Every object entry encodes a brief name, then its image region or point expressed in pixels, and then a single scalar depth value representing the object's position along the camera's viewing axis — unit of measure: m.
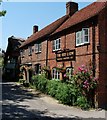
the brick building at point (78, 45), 9.29
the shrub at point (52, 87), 10.89
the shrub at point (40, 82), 12.72
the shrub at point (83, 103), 8.88
